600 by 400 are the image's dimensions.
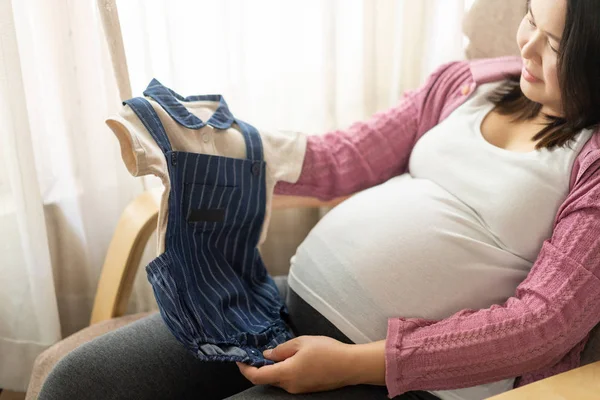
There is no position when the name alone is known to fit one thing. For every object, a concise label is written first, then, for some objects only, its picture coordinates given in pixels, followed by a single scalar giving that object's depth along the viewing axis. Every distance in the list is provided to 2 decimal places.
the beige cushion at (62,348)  1.01
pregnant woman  0.78
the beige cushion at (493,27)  1.09
